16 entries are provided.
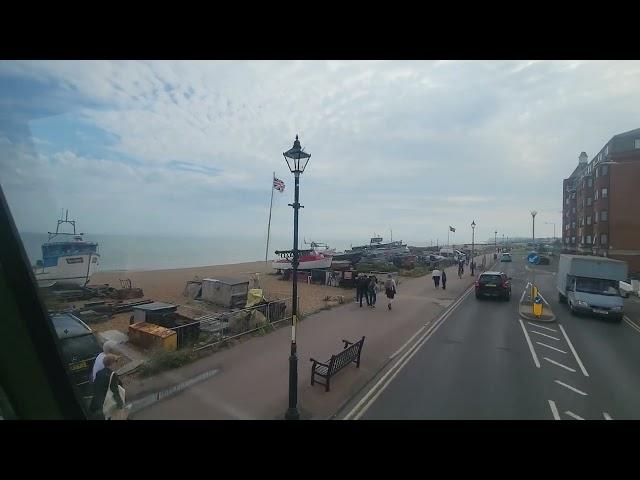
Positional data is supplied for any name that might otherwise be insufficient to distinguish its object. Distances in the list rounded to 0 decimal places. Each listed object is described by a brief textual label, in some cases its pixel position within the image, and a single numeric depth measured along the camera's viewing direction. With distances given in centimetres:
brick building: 3216
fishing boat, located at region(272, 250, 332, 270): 3532
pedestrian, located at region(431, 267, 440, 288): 2558
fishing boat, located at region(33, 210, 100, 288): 2167
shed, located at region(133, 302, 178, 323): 1200
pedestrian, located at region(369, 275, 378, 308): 1859
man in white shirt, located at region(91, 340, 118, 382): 453
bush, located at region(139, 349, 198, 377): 870
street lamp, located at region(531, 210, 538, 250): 2156
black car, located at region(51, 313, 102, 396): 688
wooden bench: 809
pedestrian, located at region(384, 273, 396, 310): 1804
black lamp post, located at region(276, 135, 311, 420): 668
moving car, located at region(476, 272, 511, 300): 1991
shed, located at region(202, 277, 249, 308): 1797
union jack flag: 2517
